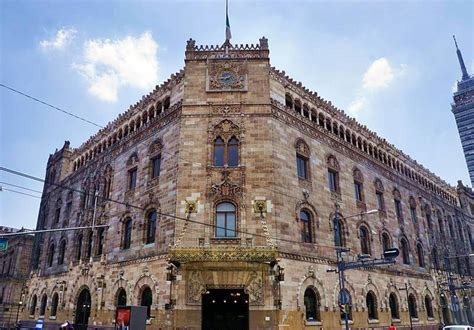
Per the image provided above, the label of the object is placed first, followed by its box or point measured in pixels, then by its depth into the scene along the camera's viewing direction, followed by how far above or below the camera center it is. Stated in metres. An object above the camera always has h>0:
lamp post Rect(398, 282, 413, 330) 31.30 -0.22
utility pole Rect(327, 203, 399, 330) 20.88 +1.95
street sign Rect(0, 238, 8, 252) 15.64 +2.41
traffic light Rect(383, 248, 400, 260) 21.12 +2.48
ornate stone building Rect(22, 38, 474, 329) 21.36 +5.81
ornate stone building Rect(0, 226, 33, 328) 52.81 +3.81
